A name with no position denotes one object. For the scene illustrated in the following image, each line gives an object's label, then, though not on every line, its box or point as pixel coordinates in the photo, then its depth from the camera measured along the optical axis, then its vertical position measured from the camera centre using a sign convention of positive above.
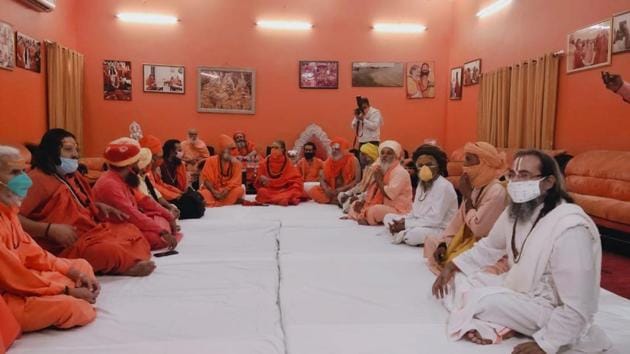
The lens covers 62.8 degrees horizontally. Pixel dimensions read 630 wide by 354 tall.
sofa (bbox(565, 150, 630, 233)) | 4.64 -0.49
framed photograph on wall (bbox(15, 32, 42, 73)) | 6.86 +1.02
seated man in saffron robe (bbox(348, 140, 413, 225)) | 5.20 -0.61
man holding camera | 7.79 +0.16
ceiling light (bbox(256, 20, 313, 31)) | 9.62 +1.97
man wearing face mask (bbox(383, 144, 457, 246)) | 4.17 -0.55
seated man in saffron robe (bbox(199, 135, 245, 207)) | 6.66 -0.67
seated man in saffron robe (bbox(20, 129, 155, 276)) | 3.05 -0.56
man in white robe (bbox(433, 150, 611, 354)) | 2.02 -0.59
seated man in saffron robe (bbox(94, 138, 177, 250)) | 3.66 -0.44
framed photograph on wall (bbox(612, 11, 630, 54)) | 5.27 +1.08
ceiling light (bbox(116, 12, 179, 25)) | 9.23 +1.98
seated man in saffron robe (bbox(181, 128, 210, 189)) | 8.27 -0.36
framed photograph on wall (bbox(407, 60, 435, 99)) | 9.89 +1.03
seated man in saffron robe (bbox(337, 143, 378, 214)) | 6.12 -0.58
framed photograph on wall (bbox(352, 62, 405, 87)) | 9.82 +1.11
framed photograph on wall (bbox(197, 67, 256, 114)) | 9.52 +0.73
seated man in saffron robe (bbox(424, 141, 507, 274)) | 3.07 -0.39
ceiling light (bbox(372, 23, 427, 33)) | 9.78 +1.99
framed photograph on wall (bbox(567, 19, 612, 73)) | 5.62 +1.02
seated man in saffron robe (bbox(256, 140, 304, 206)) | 6.83 -0.68
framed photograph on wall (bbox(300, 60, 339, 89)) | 9.75 +1.08
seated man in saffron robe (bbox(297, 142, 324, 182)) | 7.82 -0.55
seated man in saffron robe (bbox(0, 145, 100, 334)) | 2.25 -0.71
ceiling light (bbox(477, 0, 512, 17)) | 7.94 +2.02
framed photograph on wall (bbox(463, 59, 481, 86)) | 8.73 +1.07
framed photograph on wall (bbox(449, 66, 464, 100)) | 9.46 +0.92
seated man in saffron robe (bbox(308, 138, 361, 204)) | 7.03 -0.59
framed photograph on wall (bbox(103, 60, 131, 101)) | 9.23 +0.85
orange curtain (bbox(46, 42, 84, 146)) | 7.91 +0.62
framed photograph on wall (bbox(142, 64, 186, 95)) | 9.35 +0.91
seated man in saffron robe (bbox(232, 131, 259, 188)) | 8.06 -0.41
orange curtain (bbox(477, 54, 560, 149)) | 6.59 +0.43
